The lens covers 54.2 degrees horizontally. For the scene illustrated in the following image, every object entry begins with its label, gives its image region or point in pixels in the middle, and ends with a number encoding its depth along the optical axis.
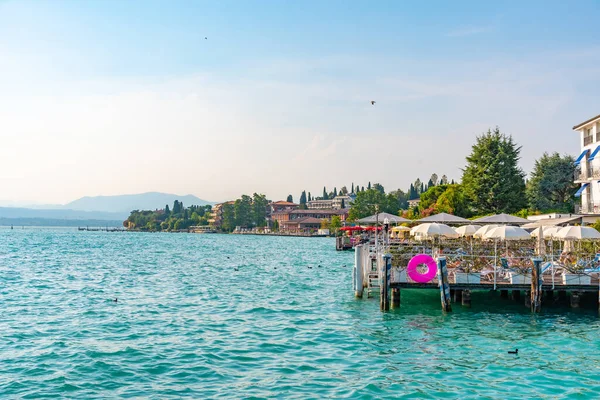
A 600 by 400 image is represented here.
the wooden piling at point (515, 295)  26.09
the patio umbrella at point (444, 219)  36.38
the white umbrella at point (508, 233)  26.22
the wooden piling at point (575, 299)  23.15
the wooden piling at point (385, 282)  22.83
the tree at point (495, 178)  60.28
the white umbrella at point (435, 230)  29.41
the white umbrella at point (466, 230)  32.59
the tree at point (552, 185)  67.31
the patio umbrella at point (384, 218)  41.90
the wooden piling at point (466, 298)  23.66
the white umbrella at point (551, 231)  27.08
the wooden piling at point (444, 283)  22.20
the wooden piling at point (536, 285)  21.78
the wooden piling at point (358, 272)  25.70
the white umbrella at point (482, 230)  30.59
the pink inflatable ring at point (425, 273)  22.92
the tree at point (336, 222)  164.38
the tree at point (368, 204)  148.12
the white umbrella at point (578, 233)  24.39
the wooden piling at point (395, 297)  23.73
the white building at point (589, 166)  46.81
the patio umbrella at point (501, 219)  34.72
